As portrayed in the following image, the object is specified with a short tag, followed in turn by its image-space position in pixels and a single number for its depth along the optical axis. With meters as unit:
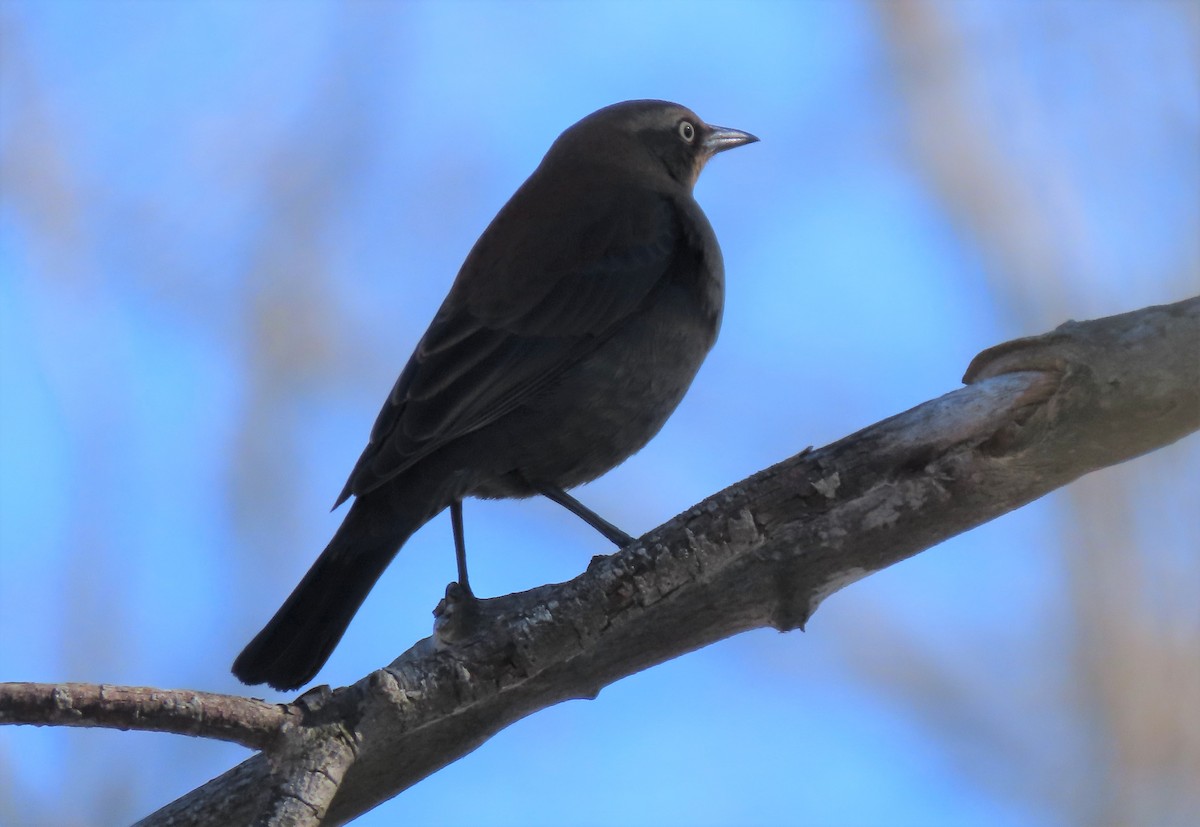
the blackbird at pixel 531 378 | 8.34
